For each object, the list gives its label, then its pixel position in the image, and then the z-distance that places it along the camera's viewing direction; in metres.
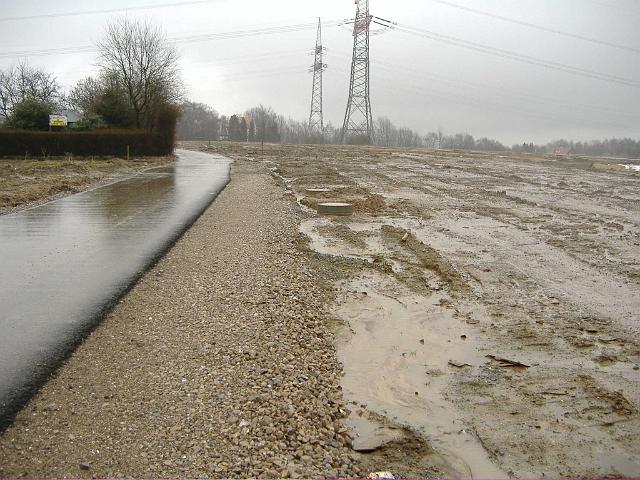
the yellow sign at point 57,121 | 36.06
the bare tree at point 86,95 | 43.35
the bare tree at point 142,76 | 44.19
